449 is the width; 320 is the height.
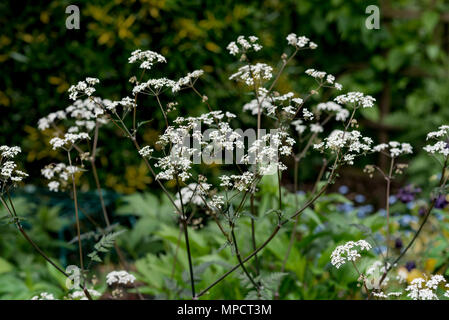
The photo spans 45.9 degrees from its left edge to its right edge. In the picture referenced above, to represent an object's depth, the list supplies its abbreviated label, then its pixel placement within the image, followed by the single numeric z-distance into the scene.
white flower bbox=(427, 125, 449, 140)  2.04
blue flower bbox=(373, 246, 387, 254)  3.50
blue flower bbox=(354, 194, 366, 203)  4.97
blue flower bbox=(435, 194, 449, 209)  2.74
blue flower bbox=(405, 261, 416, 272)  2.80
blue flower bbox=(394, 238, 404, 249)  3.00
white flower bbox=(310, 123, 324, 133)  2.86
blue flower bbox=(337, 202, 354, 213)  4.38
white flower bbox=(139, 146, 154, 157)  1.97
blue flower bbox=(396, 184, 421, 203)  2.87
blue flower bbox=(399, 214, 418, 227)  3.83
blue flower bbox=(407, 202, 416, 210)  3.96
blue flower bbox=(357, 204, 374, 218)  4.38
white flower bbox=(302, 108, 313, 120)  2.00
